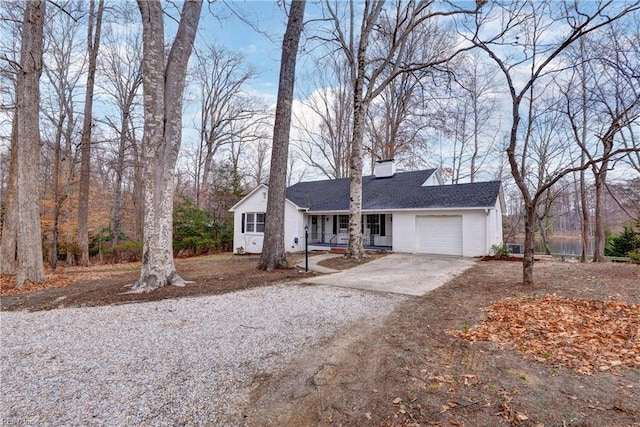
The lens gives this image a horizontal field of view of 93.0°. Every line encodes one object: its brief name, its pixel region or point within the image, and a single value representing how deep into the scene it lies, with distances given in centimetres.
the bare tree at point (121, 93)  1638
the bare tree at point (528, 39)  636
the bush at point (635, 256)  1106
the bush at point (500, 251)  1240
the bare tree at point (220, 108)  2262
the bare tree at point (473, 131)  2169
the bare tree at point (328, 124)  2373
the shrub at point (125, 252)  1502
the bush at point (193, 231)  1722
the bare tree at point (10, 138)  883
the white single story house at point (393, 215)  1327
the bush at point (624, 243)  1557
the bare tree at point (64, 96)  1369
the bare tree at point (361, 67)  1161
